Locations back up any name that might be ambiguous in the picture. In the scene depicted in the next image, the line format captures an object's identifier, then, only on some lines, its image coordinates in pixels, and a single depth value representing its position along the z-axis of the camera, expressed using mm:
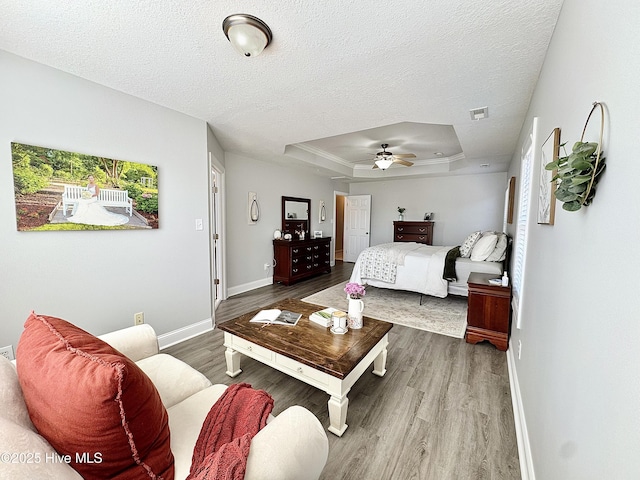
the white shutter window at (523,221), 1946
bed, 3721
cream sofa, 570
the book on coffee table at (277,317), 2127
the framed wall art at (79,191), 1861
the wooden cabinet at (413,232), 6352
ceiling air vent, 2514
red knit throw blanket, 716
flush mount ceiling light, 1458
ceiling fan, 4391
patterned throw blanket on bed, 4188
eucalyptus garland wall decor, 742
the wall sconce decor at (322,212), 6594
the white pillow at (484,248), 3730
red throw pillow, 689
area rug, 3271
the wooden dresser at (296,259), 5109
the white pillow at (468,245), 4102
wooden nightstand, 2625
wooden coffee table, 1609
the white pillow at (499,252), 3660
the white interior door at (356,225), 7449
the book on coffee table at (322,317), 2086
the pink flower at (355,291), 2062
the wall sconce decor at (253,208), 4723
